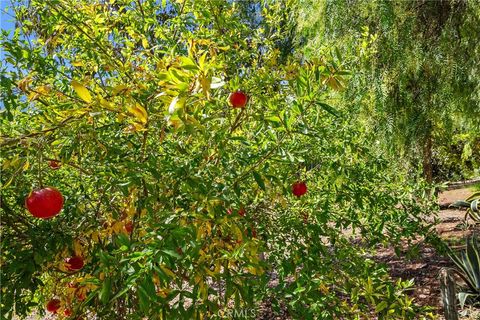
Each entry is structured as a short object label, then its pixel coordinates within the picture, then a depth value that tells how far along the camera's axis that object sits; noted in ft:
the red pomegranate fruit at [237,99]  4.68
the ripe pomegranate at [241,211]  5.19
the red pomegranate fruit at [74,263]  5.72
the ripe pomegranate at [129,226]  5.53
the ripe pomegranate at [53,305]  7.17
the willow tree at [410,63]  13.16
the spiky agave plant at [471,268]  12.90
